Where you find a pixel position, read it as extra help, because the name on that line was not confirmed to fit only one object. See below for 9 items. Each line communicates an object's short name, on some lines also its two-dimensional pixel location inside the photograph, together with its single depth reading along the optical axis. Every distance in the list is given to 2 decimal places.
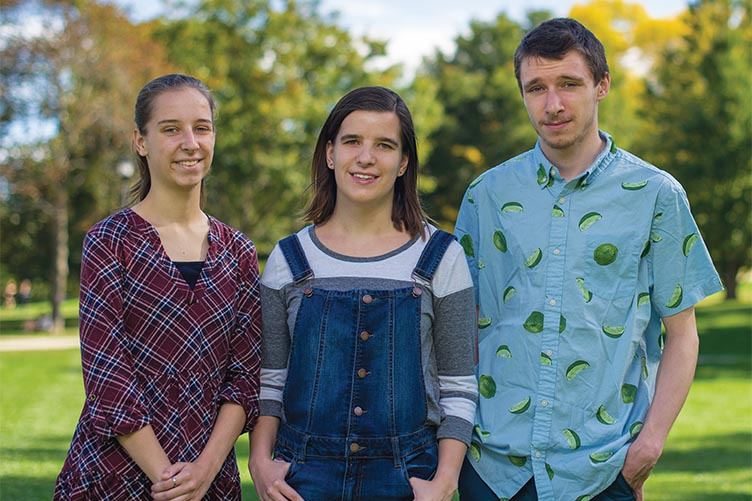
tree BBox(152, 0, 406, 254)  29.70
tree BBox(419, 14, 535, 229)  36.38
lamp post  21.43
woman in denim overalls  2.76
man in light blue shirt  2.88
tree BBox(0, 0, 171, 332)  27.38
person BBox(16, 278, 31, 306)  34.56
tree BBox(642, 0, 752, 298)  23.92
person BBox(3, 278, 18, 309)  35.38
